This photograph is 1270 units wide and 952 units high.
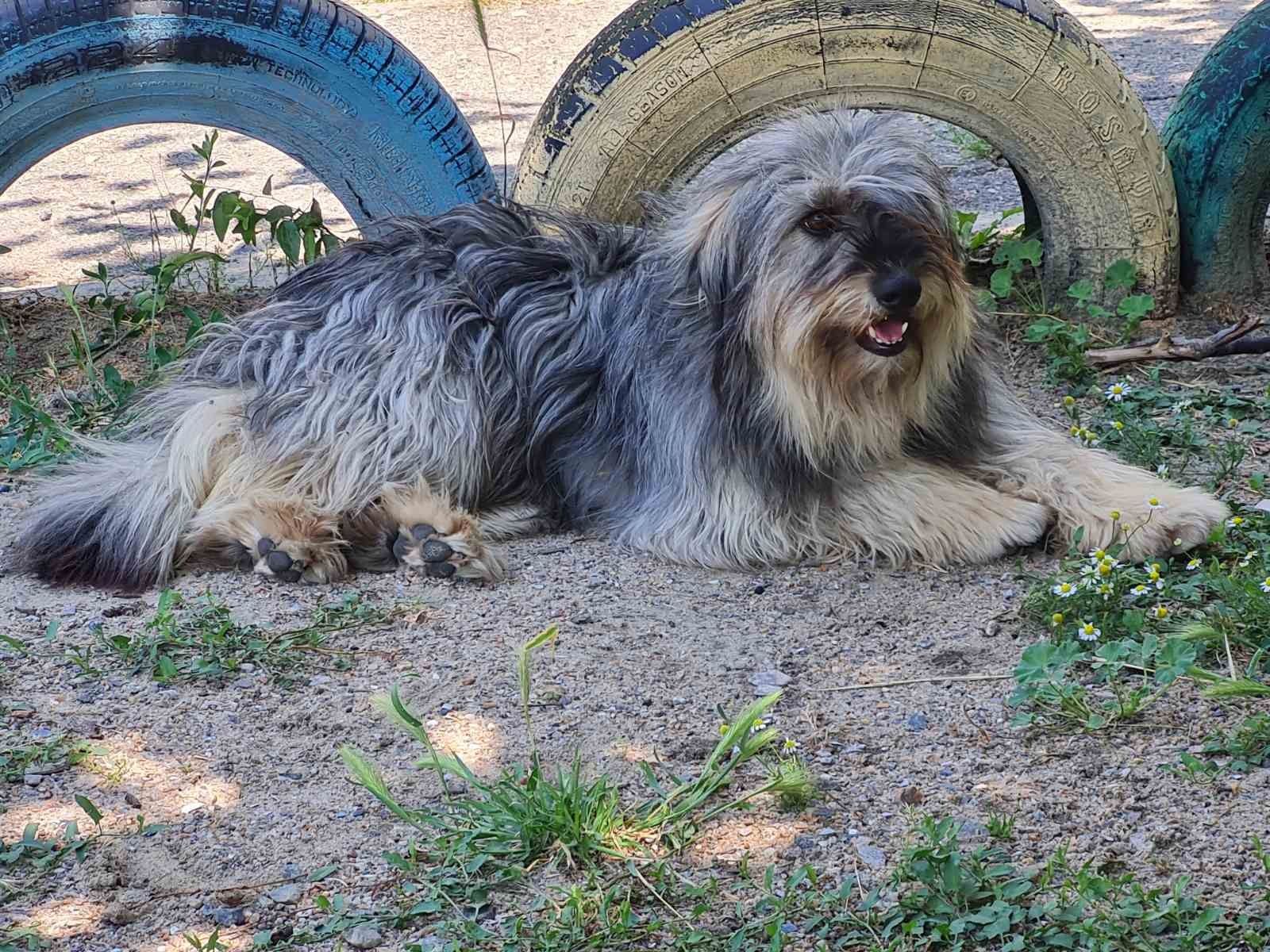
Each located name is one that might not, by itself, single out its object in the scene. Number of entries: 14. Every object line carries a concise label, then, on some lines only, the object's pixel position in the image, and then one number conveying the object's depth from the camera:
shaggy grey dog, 3.89
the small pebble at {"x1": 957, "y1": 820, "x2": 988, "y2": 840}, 2.87
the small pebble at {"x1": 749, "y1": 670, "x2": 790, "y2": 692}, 3.52
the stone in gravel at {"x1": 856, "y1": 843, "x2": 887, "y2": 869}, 2.83
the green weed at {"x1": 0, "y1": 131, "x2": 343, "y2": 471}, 5.19
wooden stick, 5.16
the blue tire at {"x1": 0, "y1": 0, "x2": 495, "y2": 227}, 5.20
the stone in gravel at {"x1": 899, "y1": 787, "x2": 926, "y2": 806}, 3.00
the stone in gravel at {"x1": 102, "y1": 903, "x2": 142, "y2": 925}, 2.81
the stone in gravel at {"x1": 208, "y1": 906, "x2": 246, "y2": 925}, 2.80
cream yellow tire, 5.07
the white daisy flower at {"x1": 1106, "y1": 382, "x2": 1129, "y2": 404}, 4.83
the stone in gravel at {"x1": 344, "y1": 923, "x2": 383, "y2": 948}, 2.71
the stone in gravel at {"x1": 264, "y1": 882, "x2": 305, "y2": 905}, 2.84
